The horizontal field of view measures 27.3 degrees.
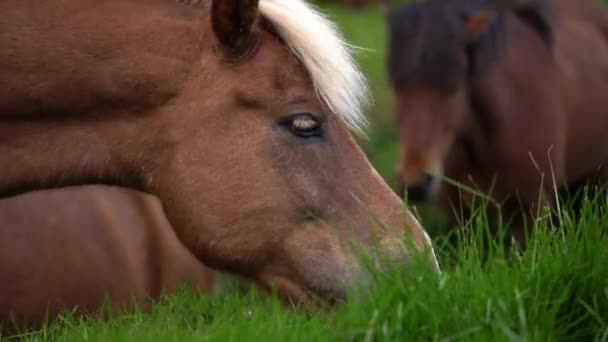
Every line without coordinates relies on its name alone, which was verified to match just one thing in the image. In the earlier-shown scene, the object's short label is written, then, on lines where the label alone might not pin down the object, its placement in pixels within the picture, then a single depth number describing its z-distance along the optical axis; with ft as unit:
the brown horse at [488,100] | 26.40
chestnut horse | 12.92
